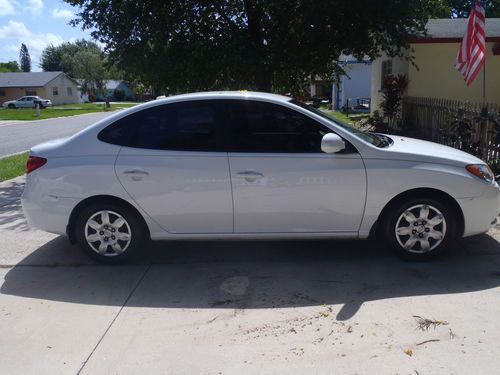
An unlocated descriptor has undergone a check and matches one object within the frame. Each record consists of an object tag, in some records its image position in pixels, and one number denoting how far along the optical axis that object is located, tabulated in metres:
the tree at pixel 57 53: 99.61
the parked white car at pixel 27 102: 56.34
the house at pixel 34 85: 65.62
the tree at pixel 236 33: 10.05
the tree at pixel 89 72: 74.62
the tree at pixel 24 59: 136.38
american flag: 8.67
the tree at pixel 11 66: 124.07
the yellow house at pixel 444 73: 14.11
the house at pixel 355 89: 30.33
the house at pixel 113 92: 80.54
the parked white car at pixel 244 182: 4.55
